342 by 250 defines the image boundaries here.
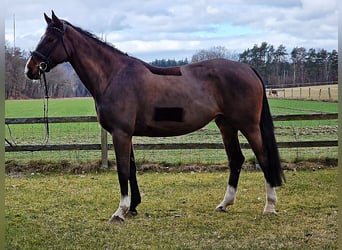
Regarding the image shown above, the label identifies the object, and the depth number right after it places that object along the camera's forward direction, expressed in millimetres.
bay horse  3766
